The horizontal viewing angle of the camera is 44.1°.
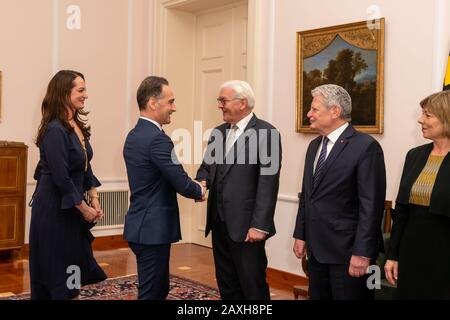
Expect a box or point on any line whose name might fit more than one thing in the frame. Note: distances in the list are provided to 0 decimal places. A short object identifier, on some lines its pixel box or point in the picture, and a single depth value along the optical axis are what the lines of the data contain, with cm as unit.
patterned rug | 449
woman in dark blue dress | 301
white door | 627
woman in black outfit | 267
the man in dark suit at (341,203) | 272
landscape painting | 438
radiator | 682
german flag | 378
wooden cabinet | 568
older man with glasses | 312
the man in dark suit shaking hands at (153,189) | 297
